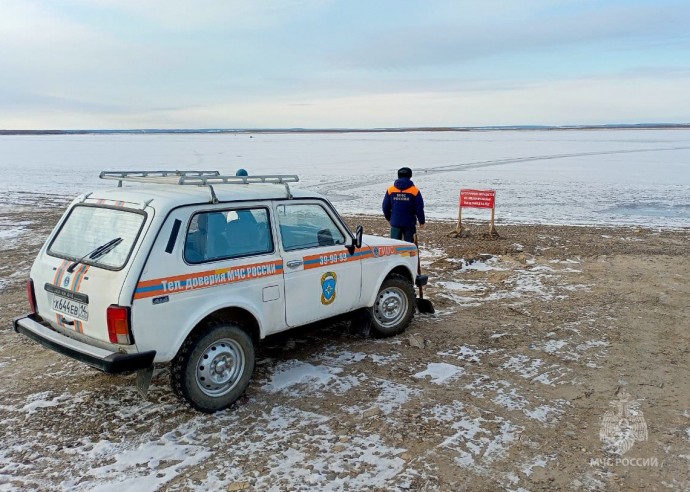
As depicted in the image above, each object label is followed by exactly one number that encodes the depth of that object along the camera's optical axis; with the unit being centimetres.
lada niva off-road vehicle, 407
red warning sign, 1252
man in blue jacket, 834
